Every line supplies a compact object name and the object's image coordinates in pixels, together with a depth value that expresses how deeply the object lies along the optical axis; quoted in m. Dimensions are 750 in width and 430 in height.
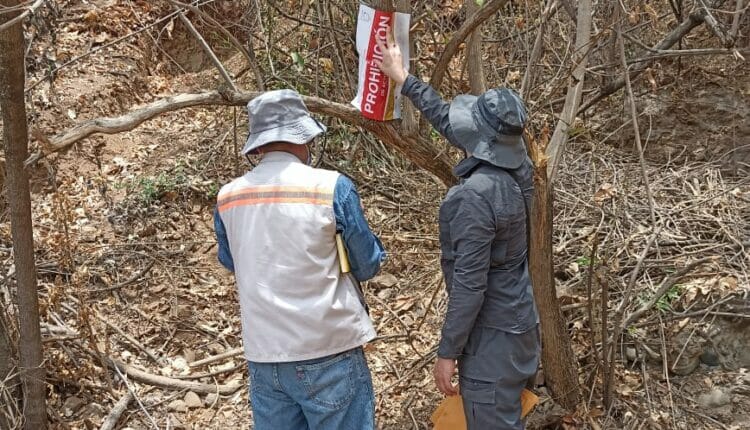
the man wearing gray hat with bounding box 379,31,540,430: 2.54
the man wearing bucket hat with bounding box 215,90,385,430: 2.48
